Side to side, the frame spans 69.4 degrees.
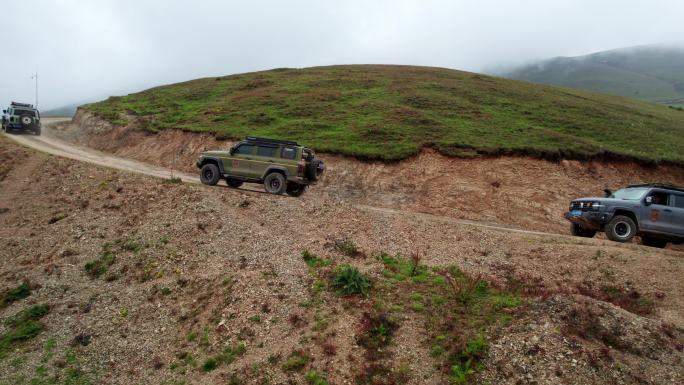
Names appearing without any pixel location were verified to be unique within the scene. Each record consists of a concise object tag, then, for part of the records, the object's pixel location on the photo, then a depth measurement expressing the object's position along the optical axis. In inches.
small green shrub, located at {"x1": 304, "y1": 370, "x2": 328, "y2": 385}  381.3
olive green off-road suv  776.3
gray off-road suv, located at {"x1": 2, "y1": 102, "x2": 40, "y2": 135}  1544.0
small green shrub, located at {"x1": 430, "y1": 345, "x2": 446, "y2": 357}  397.7
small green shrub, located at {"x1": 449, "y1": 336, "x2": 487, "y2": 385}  371.6
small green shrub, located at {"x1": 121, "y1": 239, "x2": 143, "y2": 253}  617.6
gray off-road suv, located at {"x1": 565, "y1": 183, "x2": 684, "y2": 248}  641.0
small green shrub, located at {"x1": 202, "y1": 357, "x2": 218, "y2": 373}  417.1
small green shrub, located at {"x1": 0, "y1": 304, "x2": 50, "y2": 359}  489.7
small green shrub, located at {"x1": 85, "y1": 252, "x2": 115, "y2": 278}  589.9
